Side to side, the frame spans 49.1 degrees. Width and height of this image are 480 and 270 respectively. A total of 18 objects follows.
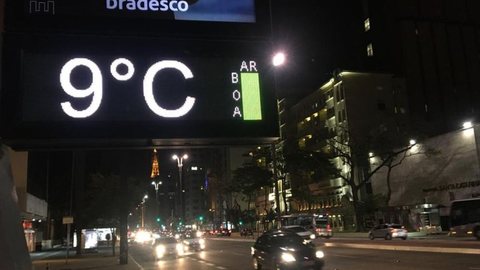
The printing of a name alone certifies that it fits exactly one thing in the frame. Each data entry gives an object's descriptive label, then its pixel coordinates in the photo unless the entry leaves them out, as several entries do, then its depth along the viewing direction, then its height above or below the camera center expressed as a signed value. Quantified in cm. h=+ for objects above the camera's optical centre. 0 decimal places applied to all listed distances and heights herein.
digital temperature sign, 395 +113
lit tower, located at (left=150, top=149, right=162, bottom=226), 9102 +1186
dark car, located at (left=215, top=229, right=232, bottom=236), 9828 +41
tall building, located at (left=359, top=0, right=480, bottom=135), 8075 +2612
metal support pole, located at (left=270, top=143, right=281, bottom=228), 2822 +183
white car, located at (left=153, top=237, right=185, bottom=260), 3794 -70
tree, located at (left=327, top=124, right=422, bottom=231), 6175 +934
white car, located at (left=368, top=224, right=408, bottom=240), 4588 -54
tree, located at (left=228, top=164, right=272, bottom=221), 8594 +894
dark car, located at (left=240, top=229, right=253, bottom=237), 8700 +8
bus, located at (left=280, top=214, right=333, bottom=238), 5725 +86
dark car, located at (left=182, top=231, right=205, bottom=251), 4306 -45
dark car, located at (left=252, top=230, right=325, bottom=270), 1916 -81
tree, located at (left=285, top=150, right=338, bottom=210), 7062 +889
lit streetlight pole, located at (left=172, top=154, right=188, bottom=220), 8112 +1180
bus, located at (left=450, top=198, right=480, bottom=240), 3682 +28
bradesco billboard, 399 +172
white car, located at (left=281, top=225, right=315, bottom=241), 4499 +2
